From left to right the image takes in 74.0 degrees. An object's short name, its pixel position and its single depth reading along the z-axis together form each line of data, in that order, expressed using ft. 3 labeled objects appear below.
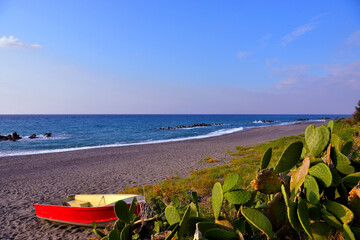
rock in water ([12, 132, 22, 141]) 131.49
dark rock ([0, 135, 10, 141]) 131.44
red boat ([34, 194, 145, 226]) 21.16
